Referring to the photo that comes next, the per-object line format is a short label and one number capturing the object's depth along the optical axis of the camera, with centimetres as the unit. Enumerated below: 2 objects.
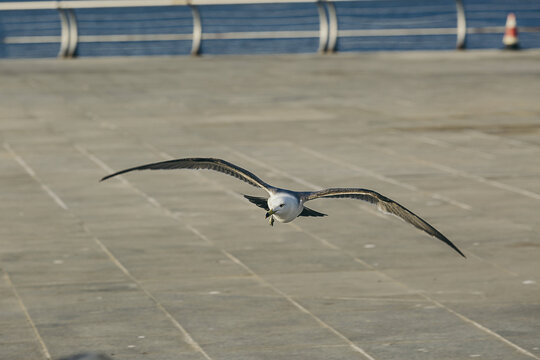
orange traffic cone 3525
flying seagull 786
